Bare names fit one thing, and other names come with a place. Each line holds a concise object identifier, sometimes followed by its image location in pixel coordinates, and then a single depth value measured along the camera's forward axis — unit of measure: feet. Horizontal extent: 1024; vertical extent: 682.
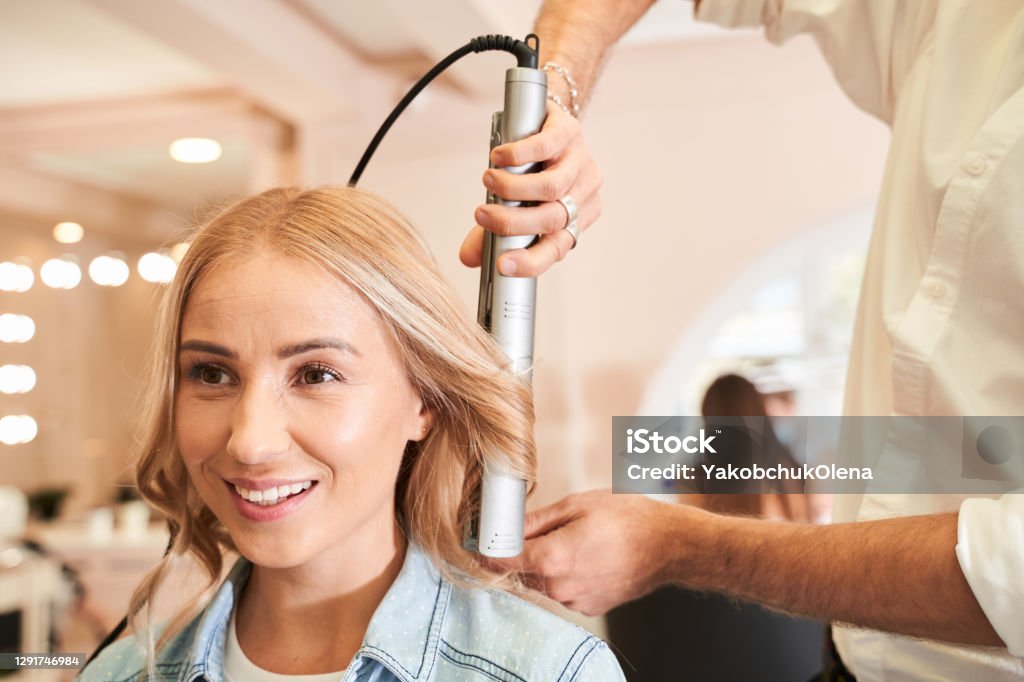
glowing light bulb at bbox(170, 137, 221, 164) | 14.46
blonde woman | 2.94
